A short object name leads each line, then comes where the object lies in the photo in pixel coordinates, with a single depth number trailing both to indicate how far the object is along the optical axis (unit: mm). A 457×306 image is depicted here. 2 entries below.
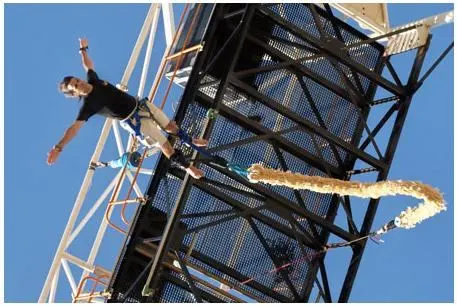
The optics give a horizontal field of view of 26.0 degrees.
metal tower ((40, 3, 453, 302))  13141
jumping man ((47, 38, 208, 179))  10820
